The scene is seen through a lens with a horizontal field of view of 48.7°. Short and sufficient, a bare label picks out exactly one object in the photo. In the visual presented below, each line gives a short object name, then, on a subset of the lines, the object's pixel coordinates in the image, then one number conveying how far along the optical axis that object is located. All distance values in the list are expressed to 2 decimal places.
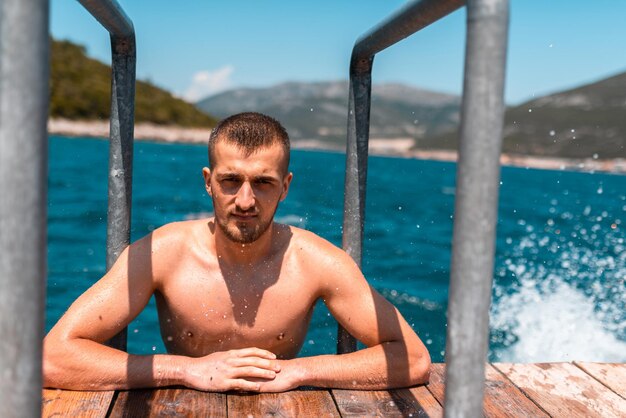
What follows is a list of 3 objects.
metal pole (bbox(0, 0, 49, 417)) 0.80
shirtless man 2.21
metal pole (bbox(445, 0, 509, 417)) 0.97
